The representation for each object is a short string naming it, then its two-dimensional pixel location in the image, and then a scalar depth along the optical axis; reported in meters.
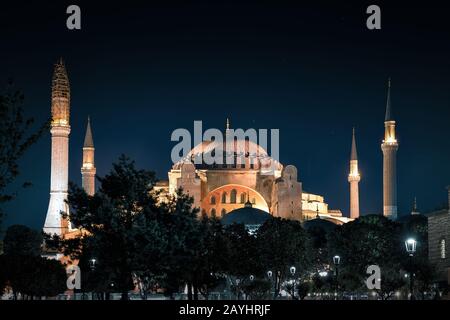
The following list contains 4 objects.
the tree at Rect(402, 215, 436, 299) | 44.88
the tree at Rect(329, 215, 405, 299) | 62.88
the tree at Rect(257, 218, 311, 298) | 61.03
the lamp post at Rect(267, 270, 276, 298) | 62.45
